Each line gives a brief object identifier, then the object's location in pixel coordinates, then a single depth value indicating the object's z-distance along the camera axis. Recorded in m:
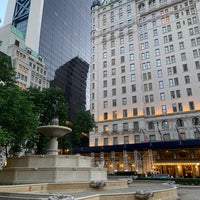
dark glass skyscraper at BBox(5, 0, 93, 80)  92.82
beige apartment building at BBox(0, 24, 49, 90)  64.62
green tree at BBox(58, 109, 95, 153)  37.13
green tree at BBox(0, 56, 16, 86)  22.45
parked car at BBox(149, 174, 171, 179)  33.22
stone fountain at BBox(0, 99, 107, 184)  16.22
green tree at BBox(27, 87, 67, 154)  31.52
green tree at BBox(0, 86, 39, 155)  17.91
